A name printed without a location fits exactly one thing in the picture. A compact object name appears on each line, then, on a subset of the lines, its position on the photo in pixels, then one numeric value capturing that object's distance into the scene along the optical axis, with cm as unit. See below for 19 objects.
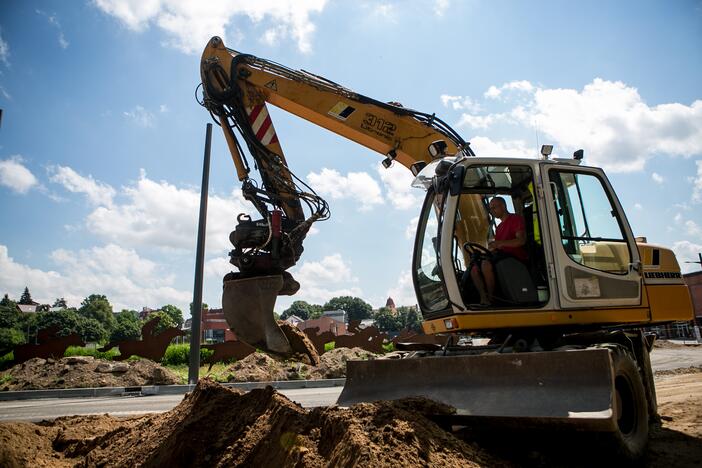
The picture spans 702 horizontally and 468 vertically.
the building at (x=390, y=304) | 11147
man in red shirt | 441
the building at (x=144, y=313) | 12120
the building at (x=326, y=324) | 7931
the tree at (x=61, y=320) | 7081
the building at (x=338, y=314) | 10764
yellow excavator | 364
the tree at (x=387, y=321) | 9938
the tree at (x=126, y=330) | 8630
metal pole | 1237
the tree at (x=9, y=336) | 4503
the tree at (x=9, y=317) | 6072
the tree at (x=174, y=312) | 9846
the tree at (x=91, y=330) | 7394
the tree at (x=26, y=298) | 12450
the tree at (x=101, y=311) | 9806
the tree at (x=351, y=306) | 12446
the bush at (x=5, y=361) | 1404
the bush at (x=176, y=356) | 1845
